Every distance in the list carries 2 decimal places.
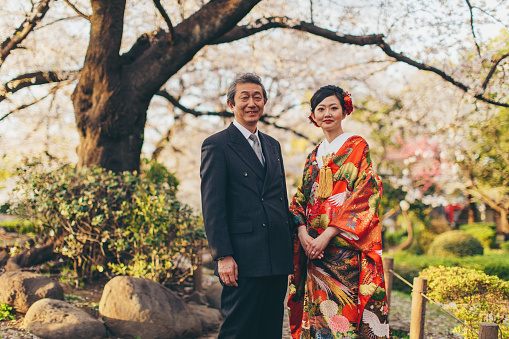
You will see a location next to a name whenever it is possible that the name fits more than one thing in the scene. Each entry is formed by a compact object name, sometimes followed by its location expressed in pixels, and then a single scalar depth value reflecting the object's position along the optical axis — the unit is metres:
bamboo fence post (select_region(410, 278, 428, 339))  3.49
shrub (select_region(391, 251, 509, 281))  6.54
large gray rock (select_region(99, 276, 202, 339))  3.86
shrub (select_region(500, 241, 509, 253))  11.22
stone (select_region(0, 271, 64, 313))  4.09
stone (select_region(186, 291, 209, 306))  5.16
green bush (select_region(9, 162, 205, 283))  4.70
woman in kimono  2.36
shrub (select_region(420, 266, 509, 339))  3.76
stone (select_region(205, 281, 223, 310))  5.21
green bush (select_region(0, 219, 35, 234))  8.81
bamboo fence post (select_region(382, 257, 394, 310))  4.36
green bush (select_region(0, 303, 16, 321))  3.97
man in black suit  2.22
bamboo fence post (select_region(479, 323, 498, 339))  2.33
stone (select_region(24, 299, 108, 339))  3.61
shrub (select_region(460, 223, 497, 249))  12.75
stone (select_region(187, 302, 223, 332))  4.54
